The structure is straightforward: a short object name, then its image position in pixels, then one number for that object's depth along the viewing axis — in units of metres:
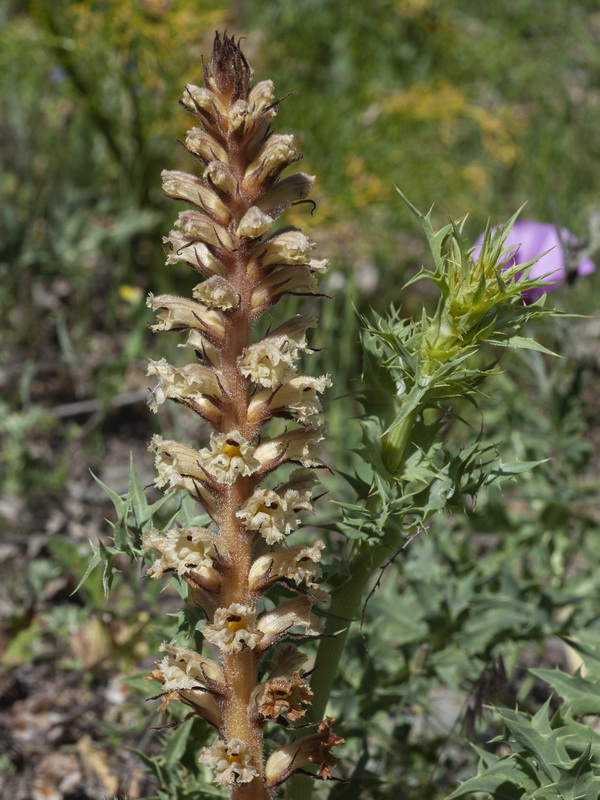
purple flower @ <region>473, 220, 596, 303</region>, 0.52
